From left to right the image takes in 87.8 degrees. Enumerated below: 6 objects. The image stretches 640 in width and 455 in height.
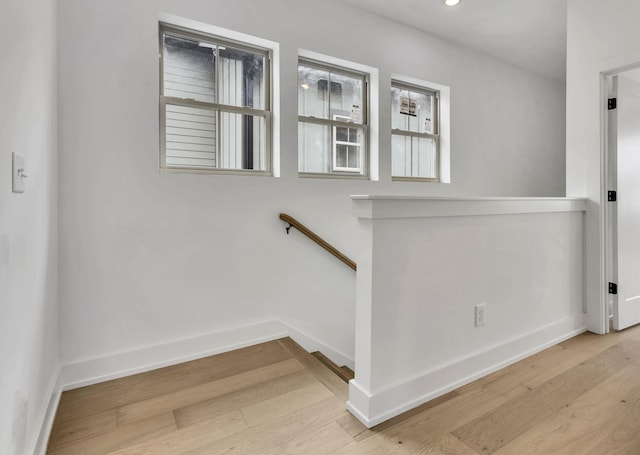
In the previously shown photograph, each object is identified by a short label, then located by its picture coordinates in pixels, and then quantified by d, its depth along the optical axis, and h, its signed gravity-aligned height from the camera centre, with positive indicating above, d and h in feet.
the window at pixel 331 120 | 8.98 +3.06
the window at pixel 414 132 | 10.64 +3.19
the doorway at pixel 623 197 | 8.12 +0.82
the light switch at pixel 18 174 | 3.34 +0.57
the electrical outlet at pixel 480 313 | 6.12 -1.55
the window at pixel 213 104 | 7.31 +2.89
